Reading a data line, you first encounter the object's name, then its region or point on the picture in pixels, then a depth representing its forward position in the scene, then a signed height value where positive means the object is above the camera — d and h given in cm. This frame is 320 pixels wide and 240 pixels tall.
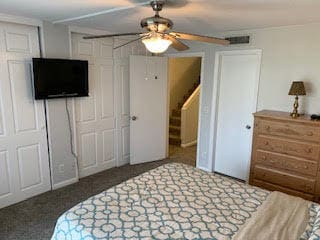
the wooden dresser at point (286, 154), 271 -89
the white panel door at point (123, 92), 411 -26
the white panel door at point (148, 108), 426 -56
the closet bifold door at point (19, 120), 285 -56
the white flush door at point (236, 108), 352 -45
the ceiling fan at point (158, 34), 179 +33
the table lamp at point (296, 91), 283 -14
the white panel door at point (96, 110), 368 -54
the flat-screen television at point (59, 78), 300 -3
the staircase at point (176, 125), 584 -119
